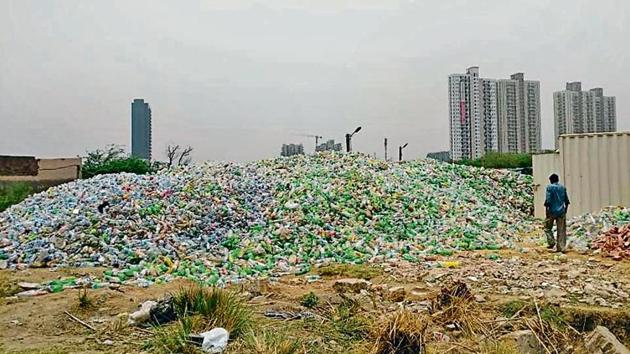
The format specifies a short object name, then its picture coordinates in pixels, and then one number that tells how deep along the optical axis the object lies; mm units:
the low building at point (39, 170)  15477
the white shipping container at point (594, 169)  9711
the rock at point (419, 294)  5148
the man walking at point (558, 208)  7715
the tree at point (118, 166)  17203
